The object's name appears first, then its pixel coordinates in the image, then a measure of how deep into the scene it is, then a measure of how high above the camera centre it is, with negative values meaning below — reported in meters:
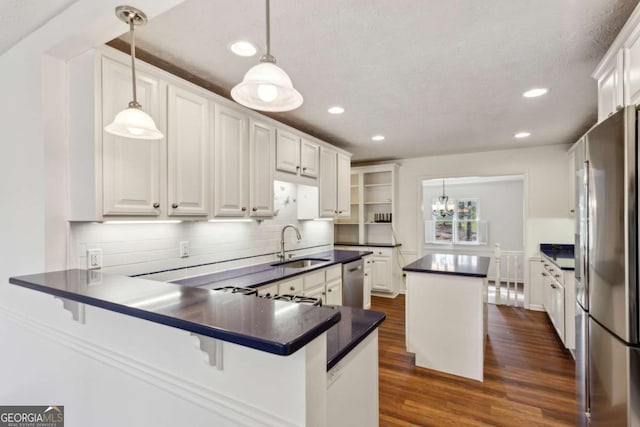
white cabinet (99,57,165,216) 1.79 +0.36
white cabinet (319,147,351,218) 4.11 +0.40
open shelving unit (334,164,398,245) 5.71 +0.10
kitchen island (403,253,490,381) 2.72 -0.97
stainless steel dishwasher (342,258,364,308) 3.98 -0.97
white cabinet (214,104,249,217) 2.52 +0.43
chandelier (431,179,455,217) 7.87 +0.10
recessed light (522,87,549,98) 2.64 +1.04
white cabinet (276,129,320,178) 3.26 +0.66
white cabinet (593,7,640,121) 1.54 +0.79
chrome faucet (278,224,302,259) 3.70 -0.32
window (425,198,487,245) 7.74 -0.38
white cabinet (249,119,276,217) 2.87 +0.44
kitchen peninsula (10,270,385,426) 0.87 -0.49
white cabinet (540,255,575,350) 3.09 -0.98
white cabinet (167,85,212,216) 2.16 +0.45
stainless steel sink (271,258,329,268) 3.72 -0.62
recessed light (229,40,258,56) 1.94 +1.06
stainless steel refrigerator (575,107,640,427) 1.34 -0.29
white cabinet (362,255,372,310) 4.62 -1.07
